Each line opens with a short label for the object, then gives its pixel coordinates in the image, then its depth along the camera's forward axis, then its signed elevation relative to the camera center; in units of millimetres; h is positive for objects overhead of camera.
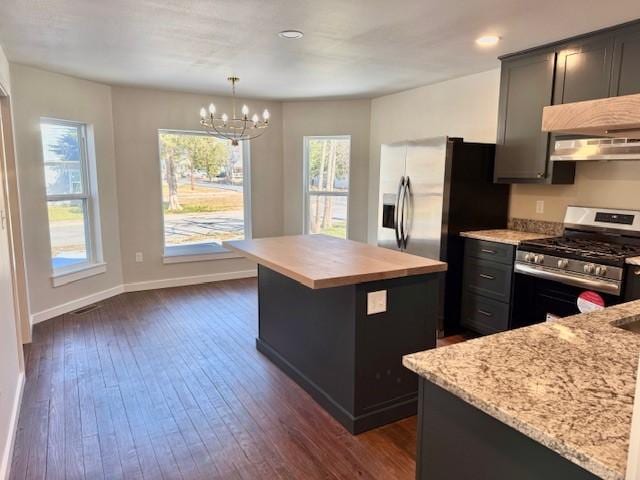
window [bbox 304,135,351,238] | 5980 -106
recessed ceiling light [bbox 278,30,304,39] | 3000 +987
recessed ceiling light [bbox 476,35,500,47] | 3152 +1010
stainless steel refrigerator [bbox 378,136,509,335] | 3734 -205
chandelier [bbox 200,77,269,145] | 5645 +631
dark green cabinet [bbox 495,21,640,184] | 2949 +697
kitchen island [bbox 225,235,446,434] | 2430 -882
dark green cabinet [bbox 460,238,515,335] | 3510 -907
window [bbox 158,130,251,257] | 5637 -228
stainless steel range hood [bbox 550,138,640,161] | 2828 +199
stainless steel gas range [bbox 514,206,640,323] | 2859 -593
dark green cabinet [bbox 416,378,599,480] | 934 -648
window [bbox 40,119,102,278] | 4496 -242
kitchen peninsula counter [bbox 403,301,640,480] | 857 -493
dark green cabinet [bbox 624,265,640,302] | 2723 -652
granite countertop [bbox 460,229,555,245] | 3479 -482
